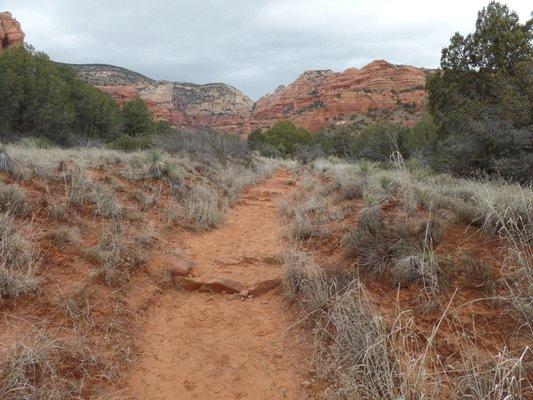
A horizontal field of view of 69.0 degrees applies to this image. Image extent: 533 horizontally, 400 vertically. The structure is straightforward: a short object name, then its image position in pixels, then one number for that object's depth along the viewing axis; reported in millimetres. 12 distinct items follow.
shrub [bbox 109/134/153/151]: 12500
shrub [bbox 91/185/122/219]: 5188
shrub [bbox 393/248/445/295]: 3245
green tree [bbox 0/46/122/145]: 17328
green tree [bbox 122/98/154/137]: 29906
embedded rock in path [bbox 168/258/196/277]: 4447
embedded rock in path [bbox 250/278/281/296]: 4293
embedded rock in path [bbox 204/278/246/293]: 4332
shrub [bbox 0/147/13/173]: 5188
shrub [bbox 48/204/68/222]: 4594
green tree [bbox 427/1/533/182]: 8406
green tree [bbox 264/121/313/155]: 38244
